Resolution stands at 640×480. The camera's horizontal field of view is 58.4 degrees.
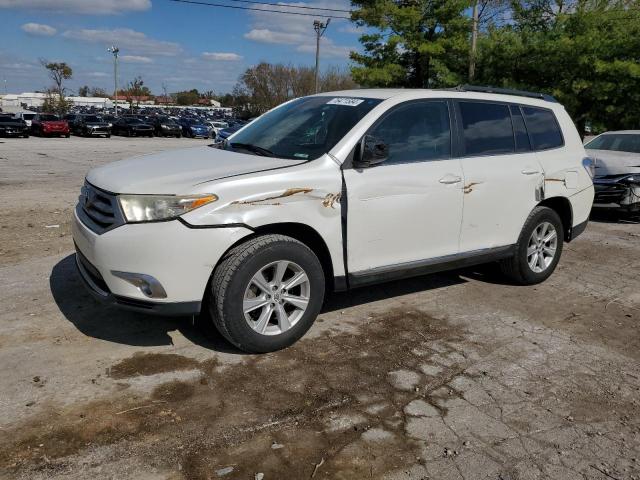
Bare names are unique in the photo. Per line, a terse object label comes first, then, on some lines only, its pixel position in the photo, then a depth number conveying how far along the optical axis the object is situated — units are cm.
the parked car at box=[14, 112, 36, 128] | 3822
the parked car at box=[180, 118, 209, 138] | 4247
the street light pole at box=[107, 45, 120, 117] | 7806
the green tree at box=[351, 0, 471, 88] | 2662
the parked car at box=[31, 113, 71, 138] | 3519
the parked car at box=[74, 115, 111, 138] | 3698
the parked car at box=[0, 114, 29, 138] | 3203
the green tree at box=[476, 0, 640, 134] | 1948
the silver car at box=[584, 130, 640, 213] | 926
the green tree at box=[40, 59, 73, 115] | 7869
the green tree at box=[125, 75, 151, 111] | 10412
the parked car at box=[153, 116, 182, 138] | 4128
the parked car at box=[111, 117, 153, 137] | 3984
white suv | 358
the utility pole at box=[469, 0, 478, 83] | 2325
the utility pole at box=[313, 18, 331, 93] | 4519
